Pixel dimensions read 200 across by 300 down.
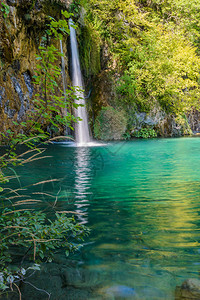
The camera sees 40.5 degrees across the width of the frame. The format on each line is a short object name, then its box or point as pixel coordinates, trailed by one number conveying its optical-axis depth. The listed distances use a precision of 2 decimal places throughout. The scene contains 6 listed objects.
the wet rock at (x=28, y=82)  14.45
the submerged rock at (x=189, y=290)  1.90
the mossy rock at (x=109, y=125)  18.34
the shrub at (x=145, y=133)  19.89
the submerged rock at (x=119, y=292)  2.00
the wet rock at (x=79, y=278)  2.13
